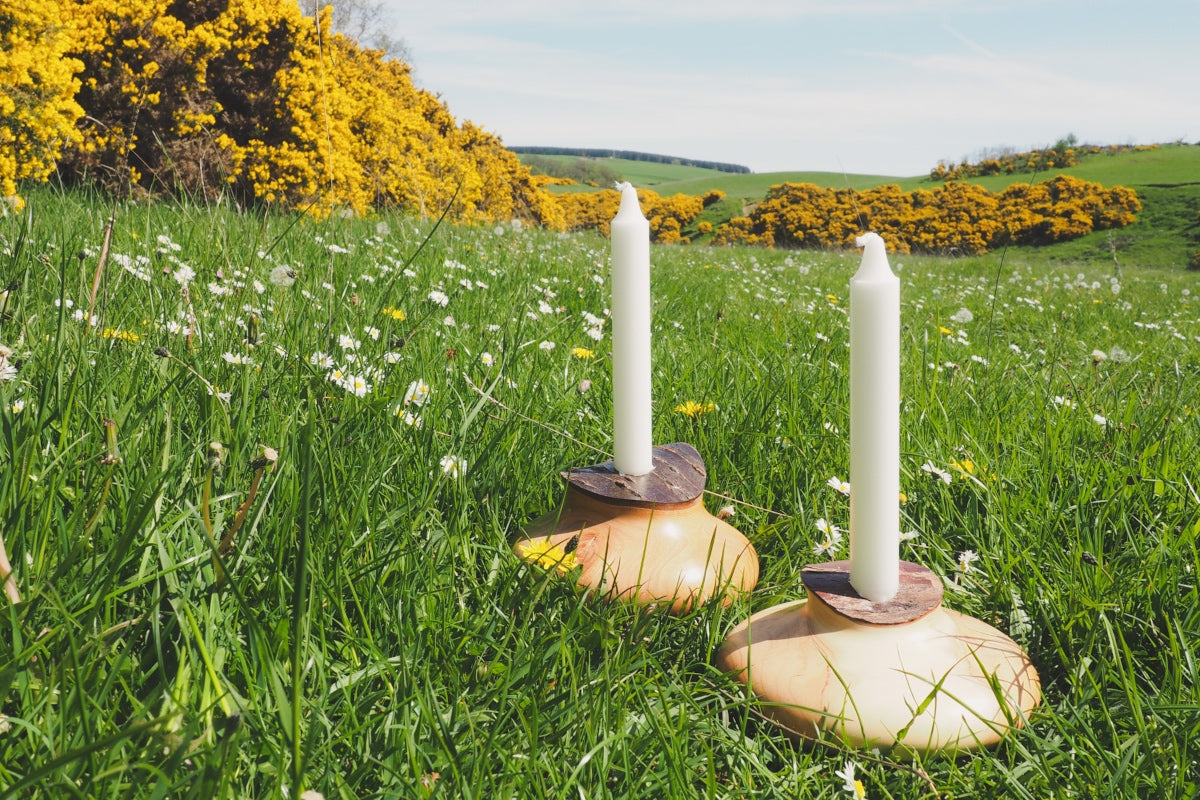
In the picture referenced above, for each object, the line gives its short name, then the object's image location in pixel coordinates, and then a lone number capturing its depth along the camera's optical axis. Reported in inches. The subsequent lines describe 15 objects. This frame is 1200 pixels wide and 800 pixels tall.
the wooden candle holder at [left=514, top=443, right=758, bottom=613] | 31.7
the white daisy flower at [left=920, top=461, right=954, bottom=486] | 37.6
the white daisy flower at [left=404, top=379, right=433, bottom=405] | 38.8
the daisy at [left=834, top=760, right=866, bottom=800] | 27.3
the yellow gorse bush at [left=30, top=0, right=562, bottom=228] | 253.7
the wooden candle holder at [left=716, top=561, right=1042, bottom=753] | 28.2
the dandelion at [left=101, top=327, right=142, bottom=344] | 39.7
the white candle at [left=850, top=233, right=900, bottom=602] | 28.2
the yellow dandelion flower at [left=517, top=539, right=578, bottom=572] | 31.2
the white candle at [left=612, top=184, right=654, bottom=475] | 32.1
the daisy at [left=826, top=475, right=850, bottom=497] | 37.4
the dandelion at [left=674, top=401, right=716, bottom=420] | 42.6
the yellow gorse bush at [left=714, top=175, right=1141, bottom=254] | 1068.5
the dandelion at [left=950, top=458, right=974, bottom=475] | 39.0
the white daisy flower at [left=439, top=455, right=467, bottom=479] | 33.9
